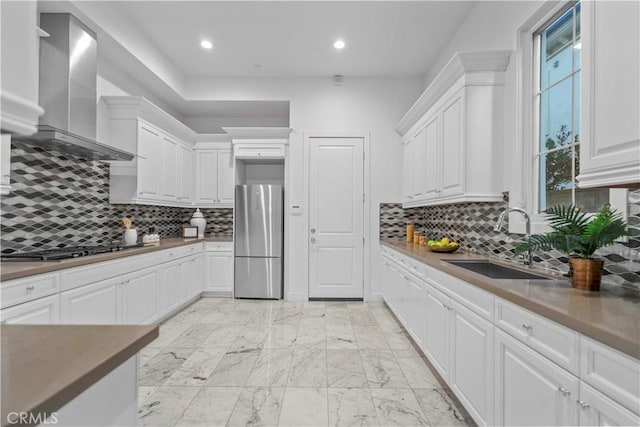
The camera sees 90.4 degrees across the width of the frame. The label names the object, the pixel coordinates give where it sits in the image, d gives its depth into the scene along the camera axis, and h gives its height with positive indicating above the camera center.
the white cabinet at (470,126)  2.60 +0.77
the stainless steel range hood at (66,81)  2.65 +1.14
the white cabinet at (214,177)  5.00 +0.58
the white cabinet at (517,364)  0.94 -0.60
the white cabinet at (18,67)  0.53 +0.25
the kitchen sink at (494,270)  2.07 -0.40
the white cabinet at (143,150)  3.54 +0.76
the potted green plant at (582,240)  1.34 -0.10
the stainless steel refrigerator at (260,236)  4.59 -0.31
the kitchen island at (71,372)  0.55 -0.32
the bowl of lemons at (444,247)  3.00 -0.29
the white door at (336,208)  4.63 +0.10
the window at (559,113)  2.01 +0.71
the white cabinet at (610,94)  1.09 +0.46
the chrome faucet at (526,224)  2.07 -0.06
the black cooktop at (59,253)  2.27 -0.32
